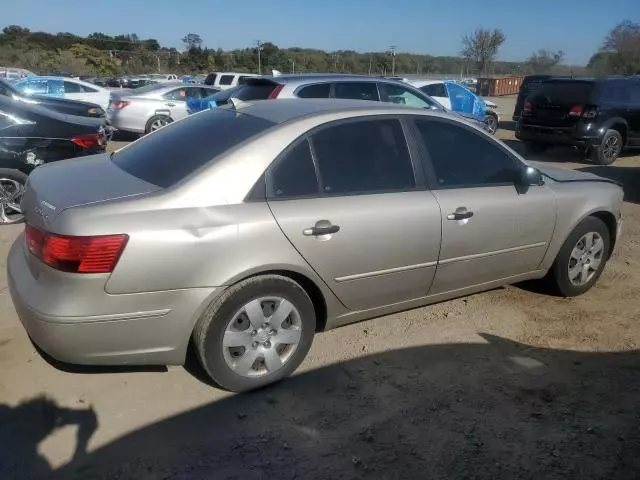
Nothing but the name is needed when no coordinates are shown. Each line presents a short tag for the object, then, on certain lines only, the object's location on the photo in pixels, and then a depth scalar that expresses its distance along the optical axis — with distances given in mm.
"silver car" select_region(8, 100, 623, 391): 2682
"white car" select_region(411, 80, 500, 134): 13709
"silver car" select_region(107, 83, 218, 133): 13852
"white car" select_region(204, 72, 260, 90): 20375
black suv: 10812
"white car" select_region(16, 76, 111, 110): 15461
